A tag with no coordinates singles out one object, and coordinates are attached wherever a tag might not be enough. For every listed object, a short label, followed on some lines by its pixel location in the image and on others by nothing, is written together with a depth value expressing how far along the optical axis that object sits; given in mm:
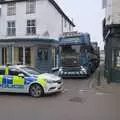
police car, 6454
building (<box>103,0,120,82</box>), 9049
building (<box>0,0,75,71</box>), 14160
